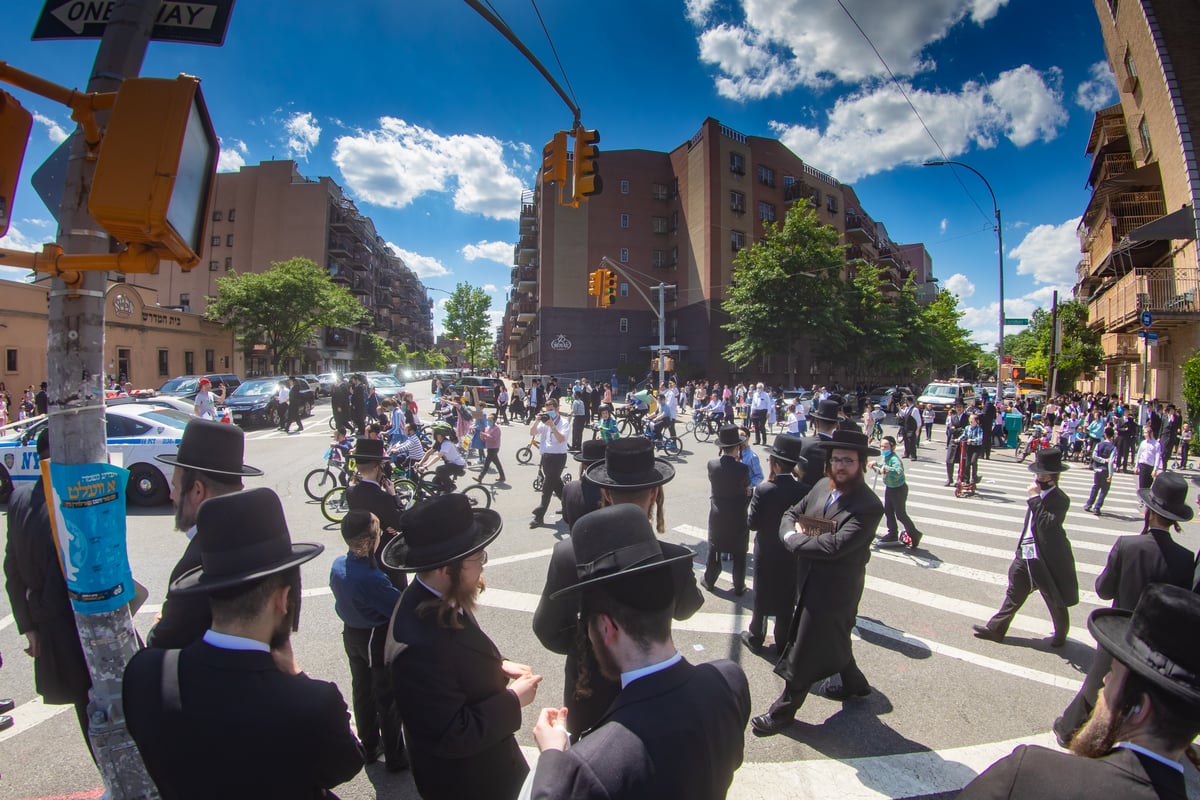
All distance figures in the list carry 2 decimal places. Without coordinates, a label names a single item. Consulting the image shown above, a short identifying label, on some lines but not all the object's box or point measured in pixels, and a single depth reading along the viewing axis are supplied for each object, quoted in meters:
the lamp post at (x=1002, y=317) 21.19
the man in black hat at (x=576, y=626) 2.40
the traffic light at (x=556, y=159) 10.30
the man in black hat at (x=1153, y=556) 3.59
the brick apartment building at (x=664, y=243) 44.56
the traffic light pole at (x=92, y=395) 2.27
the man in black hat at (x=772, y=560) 4.65
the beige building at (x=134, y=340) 24.97
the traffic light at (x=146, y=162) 1.96
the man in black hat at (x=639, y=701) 1.35
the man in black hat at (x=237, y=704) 1.59
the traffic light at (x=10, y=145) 2.18
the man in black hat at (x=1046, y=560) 4.77
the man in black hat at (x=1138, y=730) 1.38
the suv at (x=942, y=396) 28.55
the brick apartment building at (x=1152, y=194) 19.94
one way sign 2.62
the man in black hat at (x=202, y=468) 2.89
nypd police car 9.43
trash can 19.84
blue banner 2.28
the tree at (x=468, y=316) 71.06
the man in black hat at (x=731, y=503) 5.88
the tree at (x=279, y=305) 38.66
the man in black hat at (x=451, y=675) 2.01
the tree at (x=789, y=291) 34.19
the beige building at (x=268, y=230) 59.25
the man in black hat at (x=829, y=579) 3.67
